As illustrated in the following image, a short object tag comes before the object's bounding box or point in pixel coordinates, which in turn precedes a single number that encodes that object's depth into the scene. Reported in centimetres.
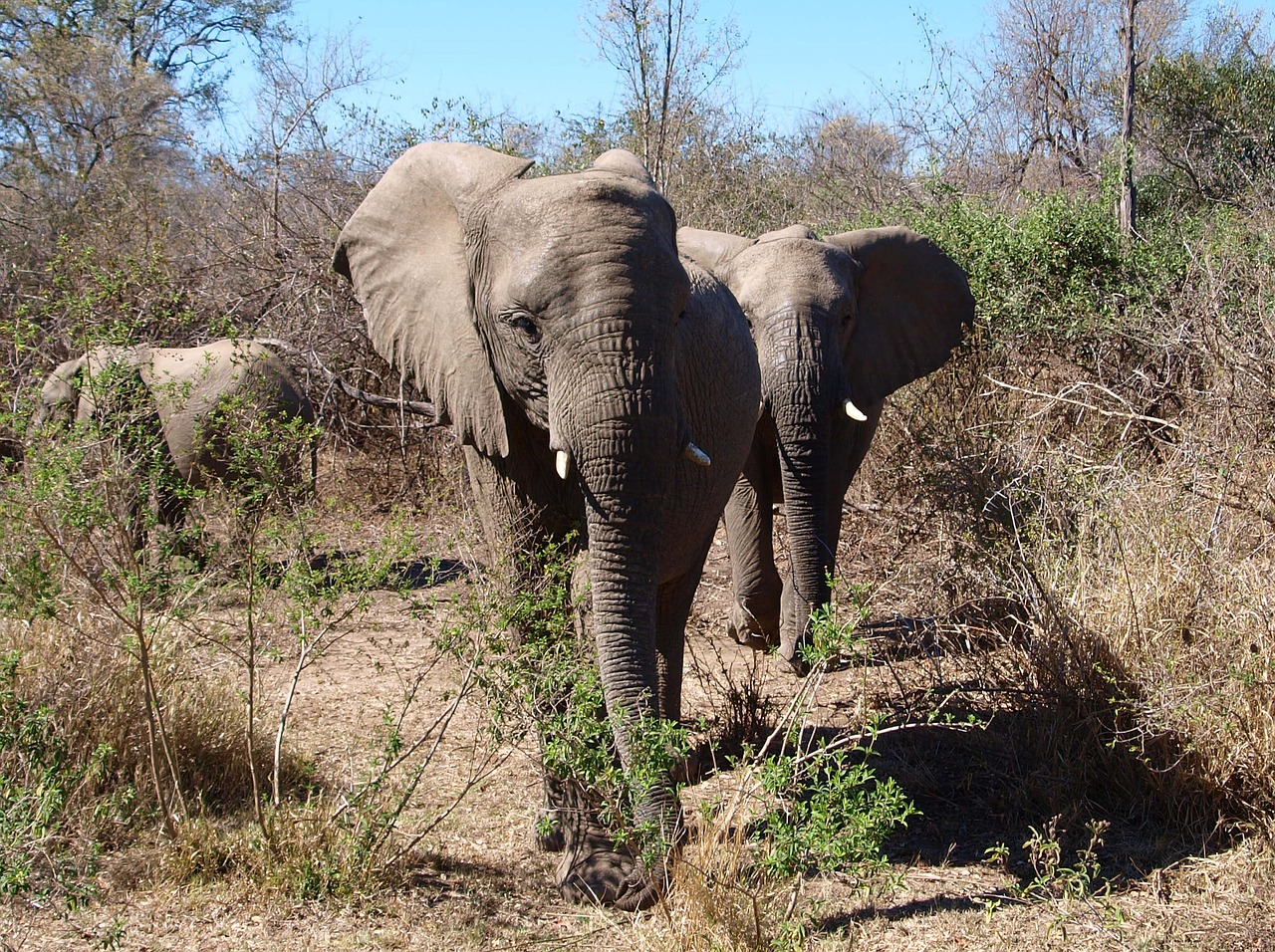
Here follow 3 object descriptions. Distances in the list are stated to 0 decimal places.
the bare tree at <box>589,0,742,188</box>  2367
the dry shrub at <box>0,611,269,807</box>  884
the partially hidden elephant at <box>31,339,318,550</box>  827
